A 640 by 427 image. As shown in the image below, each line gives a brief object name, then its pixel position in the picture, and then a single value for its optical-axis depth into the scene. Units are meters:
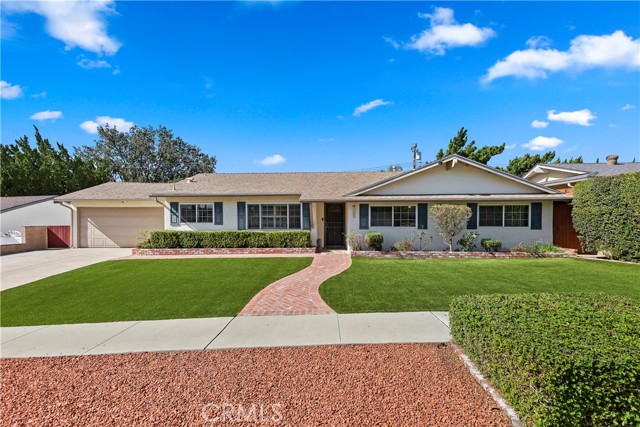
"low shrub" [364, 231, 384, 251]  13.30
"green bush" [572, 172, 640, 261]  10.68
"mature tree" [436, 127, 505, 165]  23.95
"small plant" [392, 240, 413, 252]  12.99
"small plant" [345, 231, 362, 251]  13.51
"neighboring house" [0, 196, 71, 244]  18.30
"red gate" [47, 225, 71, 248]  16.88
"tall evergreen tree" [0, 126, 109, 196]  25.03
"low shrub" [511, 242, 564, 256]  12.45
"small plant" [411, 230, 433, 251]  13.73
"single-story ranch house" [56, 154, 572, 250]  13.58
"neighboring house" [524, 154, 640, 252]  13.70
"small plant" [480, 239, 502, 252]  12.96
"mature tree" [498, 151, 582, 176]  25.23
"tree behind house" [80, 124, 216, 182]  35.94
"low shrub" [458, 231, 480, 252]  13.09
